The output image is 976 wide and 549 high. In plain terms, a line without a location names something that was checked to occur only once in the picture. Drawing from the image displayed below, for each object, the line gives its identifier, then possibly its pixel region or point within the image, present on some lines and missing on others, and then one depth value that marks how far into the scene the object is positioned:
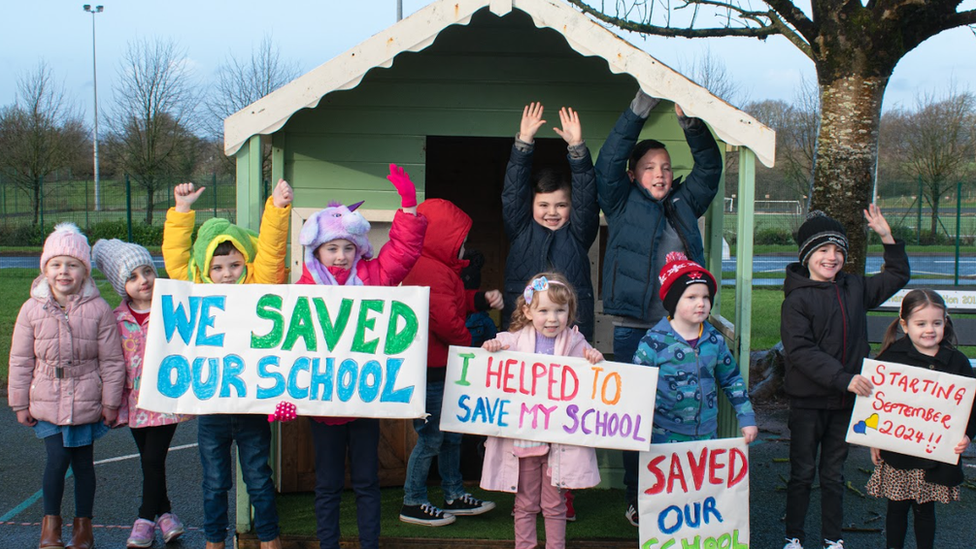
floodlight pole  44.78
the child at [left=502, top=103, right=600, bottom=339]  4.89
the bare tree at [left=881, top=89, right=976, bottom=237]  24.49
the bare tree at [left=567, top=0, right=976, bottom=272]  7.31
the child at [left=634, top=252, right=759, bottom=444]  4.20
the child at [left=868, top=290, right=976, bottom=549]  4.37
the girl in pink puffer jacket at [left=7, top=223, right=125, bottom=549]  4.42
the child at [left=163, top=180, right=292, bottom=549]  4.29
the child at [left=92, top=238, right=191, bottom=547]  4.62
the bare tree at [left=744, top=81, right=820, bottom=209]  25.28
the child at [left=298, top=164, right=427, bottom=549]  4.16
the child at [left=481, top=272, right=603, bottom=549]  4.16
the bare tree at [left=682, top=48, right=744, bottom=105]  25.66
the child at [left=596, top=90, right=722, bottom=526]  4.77
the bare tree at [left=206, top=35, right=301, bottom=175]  26.47
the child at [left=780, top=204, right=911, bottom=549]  4.46
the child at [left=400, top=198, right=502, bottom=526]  4.61
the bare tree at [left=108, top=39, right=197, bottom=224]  25.89
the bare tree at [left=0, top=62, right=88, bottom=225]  25.47
